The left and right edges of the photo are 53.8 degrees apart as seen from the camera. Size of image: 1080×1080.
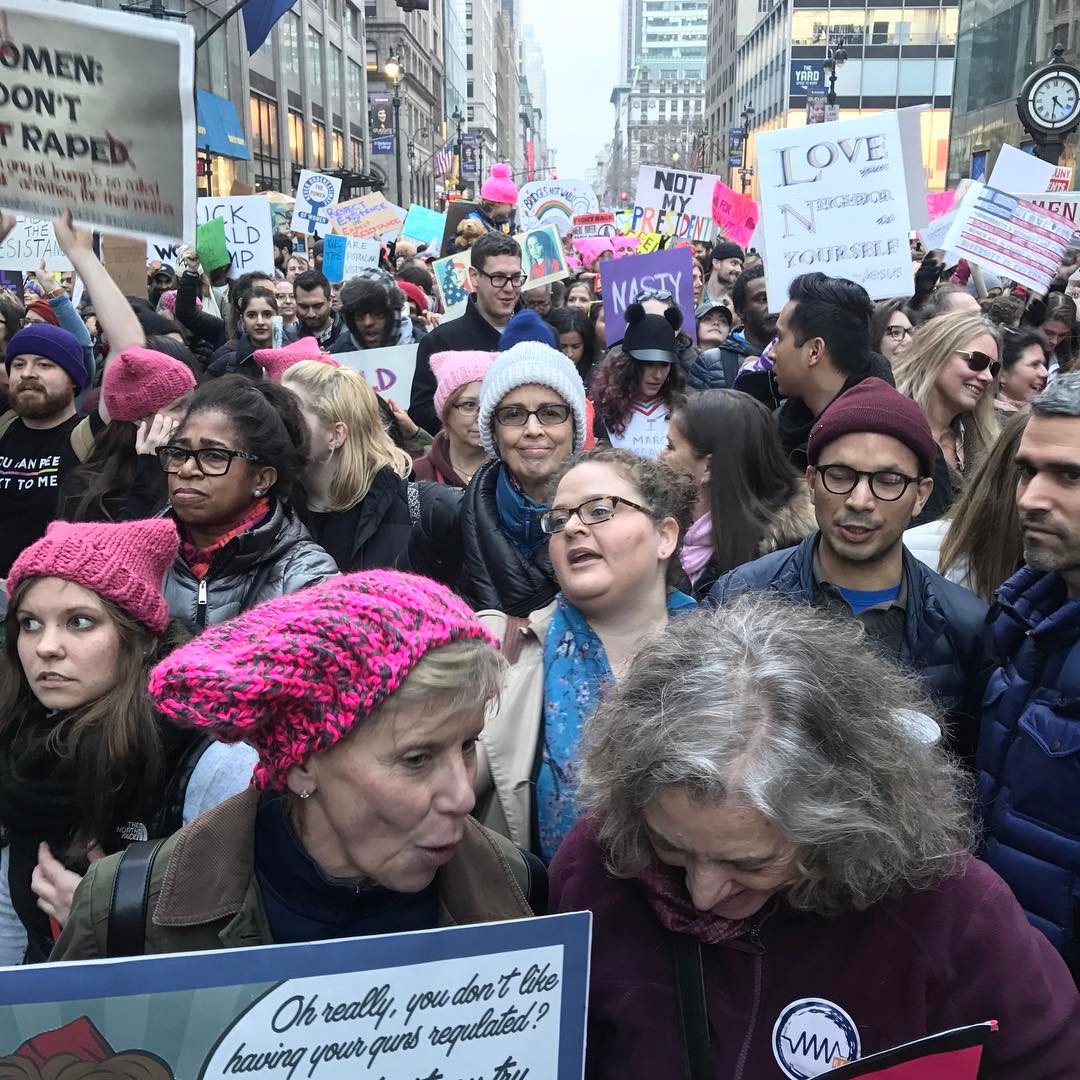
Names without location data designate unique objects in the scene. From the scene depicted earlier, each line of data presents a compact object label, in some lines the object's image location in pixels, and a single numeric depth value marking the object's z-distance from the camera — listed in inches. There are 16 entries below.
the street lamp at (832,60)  1255.5
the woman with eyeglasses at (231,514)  113.0
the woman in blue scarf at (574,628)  88.2
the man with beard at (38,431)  170.4
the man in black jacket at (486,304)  246.4
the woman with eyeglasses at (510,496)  115.9
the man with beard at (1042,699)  78.8
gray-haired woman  58.1
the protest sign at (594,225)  623.2
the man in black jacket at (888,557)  101.2
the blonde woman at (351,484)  147.7
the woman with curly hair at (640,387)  207.5
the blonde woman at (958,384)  169.5
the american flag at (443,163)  1936.5
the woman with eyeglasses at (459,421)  163.6
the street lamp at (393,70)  1357.4
